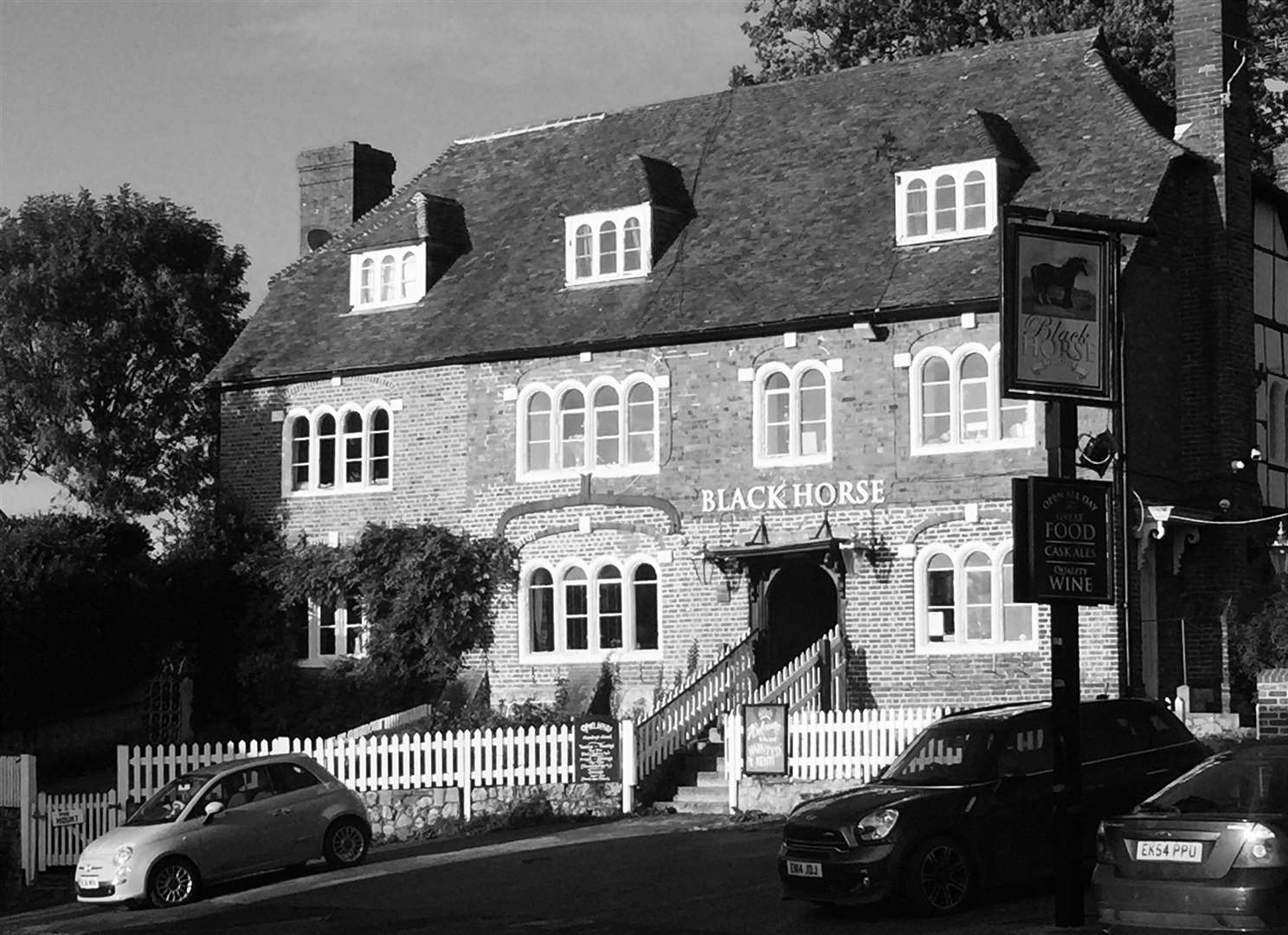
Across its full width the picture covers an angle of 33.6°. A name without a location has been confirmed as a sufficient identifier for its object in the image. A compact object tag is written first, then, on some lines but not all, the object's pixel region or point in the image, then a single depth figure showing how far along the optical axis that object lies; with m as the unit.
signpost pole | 16.25
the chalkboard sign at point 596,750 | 27.59
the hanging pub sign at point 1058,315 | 16.64
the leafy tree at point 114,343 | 44.91
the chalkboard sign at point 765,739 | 26.41
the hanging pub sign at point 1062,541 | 16.55
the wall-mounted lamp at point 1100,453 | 17.59
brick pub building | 31.33
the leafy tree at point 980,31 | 42.16
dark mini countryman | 17.61
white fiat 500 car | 23.25
